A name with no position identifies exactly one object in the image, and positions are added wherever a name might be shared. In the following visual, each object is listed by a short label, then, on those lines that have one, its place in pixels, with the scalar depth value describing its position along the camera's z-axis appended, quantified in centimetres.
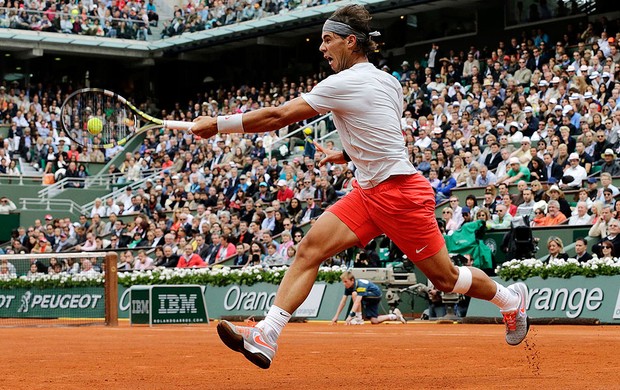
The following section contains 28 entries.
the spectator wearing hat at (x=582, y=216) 1908
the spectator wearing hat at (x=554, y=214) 1955
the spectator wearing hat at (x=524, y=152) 2183
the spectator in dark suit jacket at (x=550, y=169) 2105
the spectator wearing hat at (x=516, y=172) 2134
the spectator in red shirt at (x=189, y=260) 2536
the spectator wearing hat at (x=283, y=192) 2708
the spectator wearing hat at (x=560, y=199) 1967
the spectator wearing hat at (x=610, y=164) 2005
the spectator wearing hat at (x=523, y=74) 2687
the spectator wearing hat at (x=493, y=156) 2277
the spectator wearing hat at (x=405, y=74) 3149
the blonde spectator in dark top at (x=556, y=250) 1831
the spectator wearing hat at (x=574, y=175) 2055
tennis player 688
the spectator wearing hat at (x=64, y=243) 3178
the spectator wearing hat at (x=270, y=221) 2548
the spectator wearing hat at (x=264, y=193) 2780
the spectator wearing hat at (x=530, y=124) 2345
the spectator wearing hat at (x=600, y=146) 2102
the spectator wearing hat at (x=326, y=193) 2472
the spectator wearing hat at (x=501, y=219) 2008
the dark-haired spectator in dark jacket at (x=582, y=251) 1795
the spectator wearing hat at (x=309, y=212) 2470
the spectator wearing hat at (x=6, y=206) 3475
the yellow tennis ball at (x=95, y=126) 1006
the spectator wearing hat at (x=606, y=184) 1910
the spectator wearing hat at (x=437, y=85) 2881
